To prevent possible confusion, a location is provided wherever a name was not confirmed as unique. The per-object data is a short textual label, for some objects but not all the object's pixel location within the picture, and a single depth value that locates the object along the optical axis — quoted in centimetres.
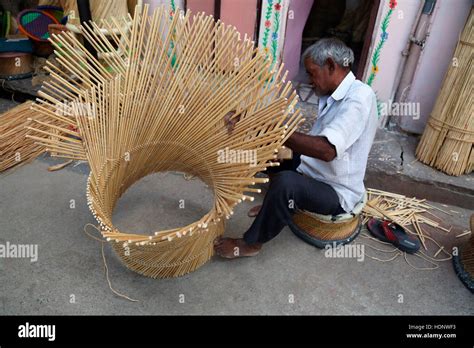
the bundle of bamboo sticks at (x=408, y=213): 230
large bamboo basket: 160
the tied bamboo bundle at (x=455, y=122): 231
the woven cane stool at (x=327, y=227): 201
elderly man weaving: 166
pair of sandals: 214
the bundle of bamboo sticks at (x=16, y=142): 260
